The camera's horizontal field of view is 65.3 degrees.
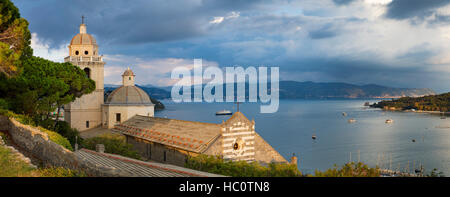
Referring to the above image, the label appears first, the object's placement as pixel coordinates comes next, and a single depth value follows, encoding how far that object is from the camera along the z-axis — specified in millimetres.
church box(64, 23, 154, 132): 55500
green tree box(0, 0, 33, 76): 24906
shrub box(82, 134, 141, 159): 34156
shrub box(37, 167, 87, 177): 15076
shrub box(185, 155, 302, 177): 20938
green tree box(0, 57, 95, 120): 36375
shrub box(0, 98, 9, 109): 33406
